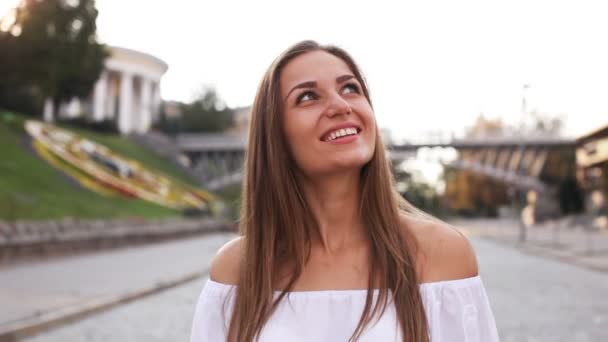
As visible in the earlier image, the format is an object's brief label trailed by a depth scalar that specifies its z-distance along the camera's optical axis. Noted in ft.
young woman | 6.56
